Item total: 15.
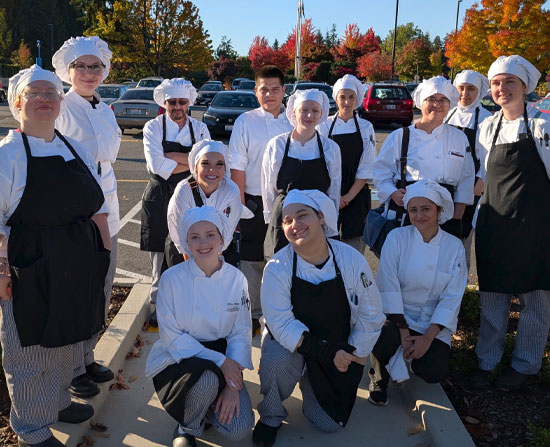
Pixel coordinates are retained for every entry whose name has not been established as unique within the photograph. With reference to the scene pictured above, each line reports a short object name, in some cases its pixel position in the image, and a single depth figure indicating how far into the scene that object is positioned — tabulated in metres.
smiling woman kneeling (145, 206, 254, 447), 3.31
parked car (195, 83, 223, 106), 35.51
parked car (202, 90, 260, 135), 17.20
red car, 21.11
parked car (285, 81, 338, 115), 20.64
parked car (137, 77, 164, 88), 27.28
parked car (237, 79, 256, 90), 35.91
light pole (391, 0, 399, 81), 43.84
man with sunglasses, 4.76
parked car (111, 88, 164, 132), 17.22
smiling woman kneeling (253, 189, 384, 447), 3.50
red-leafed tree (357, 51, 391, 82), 46.38
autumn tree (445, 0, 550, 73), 24.42
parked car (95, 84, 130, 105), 23.08
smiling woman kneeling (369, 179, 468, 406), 3.86
